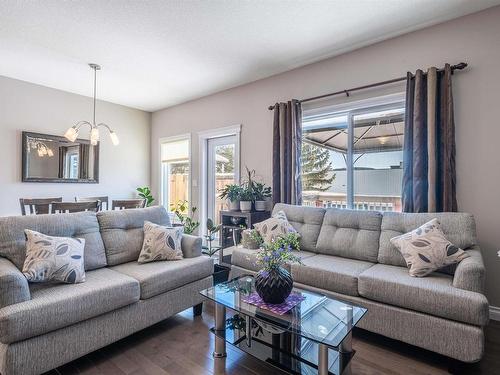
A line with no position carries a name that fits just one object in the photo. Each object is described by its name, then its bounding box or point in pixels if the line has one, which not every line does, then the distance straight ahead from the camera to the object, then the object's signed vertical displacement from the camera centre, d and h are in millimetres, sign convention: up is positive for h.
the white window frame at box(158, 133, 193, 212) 5246 +605
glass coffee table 1546 -793
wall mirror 4250 +524
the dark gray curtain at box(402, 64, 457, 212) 2637 +458
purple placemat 1753 -720
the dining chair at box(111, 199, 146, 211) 3896 -168
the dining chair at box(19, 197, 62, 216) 3227 -143
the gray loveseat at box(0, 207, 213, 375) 1619 -683
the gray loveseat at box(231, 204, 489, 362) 1799 -656
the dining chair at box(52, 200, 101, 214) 3053 -165
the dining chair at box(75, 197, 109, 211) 4438 -115
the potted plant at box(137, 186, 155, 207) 5367 -45
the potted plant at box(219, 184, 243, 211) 3928 -47
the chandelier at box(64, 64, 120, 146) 3331 +705
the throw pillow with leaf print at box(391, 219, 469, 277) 2176 -463
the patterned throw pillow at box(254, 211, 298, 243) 3012 -391
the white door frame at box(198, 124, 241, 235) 5011 +298
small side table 3803 -453
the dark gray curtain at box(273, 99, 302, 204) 3668 +477
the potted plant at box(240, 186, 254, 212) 3838 -101
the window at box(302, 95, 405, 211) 3172 +444
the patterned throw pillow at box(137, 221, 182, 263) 2598 -491
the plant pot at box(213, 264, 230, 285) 3165 -927
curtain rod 2627 +1169
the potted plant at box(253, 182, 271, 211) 3928 -47
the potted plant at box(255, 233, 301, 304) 1780 -523
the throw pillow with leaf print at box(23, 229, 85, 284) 1941 -483
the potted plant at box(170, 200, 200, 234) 5230 -316
